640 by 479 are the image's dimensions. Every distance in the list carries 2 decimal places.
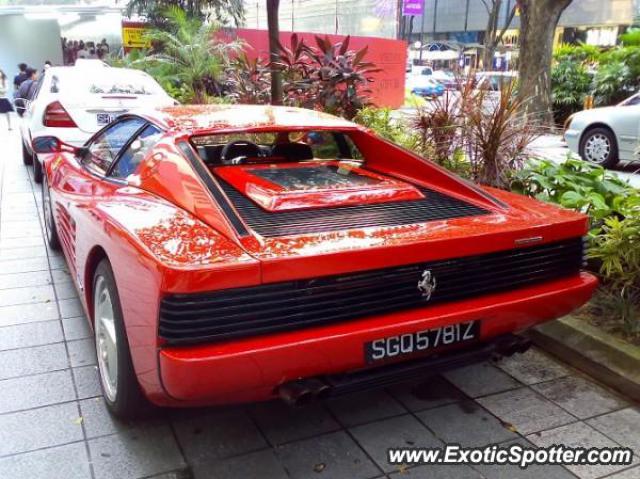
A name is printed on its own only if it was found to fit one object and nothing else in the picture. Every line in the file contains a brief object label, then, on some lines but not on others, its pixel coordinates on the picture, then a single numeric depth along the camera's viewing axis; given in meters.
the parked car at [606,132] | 10.25
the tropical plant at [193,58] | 12.32
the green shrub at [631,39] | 17.16
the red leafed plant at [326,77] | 8.06
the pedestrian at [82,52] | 19.58
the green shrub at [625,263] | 3.39
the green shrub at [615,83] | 16.88
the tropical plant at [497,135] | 5.16
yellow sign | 18.38
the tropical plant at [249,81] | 9.77
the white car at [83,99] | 6.97
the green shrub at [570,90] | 18.12
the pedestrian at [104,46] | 21.28
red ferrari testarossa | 2.12
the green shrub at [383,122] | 7.04
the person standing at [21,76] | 14.68
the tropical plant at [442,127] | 5.64
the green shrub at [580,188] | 3.98
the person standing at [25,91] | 8.85
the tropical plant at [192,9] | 18.22
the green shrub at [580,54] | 19.34
